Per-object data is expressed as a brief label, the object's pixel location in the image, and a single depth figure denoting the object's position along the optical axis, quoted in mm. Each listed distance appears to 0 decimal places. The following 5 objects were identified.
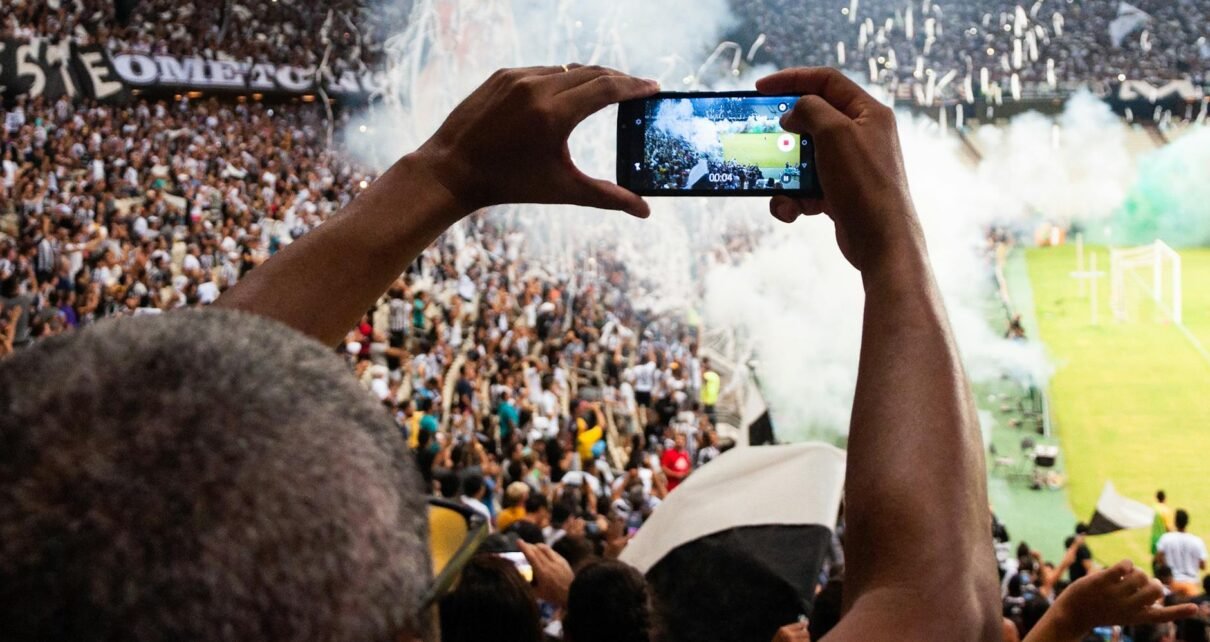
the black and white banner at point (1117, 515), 7543
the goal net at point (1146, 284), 19828
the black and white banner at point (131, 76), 19719
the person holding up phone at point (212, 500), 500
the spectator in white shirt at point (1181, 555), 7430
